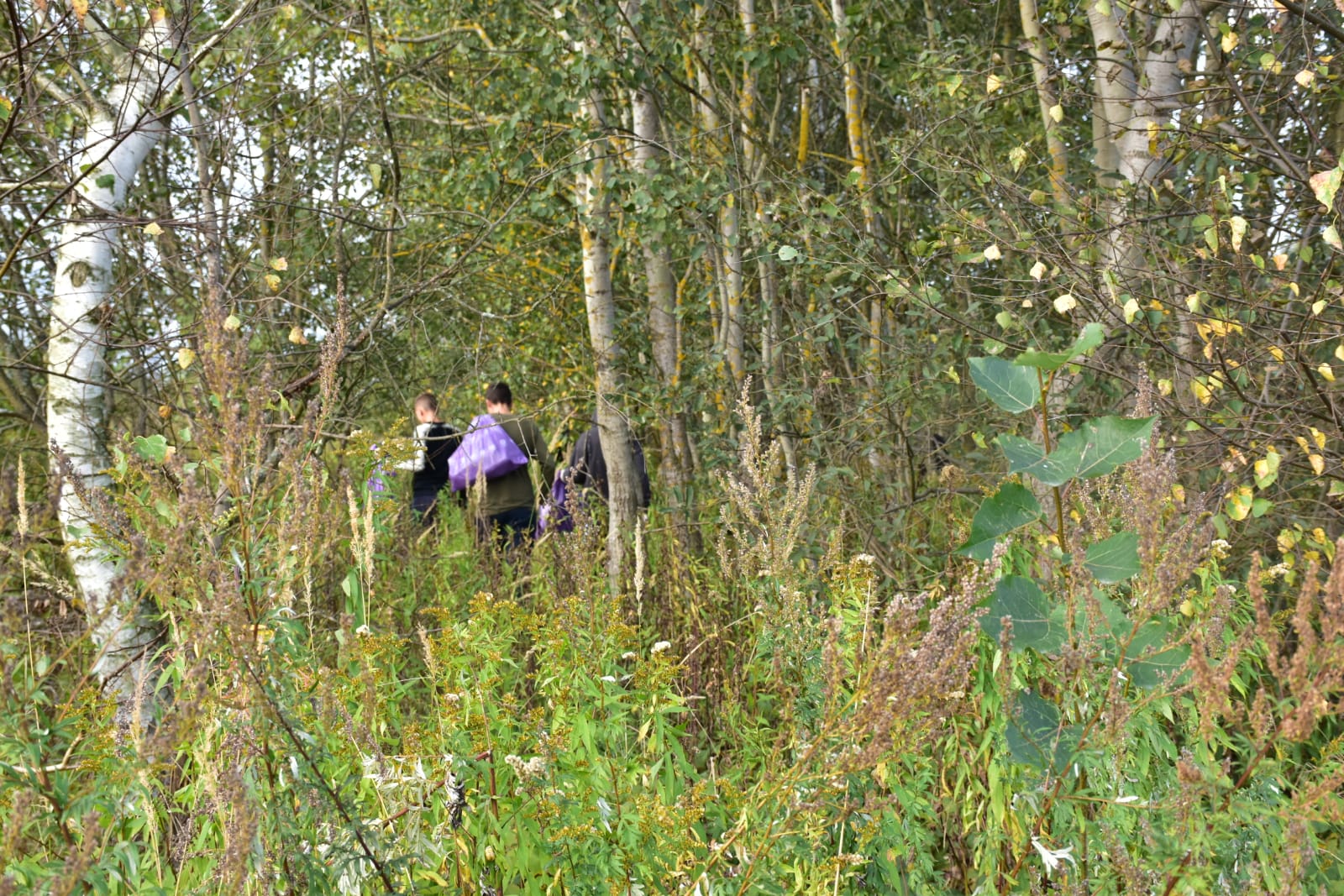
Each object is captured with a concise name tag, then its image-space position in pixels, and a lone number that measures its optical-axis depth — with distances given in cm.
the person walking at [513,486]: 711
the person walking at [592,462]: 693
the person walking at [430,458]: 745
